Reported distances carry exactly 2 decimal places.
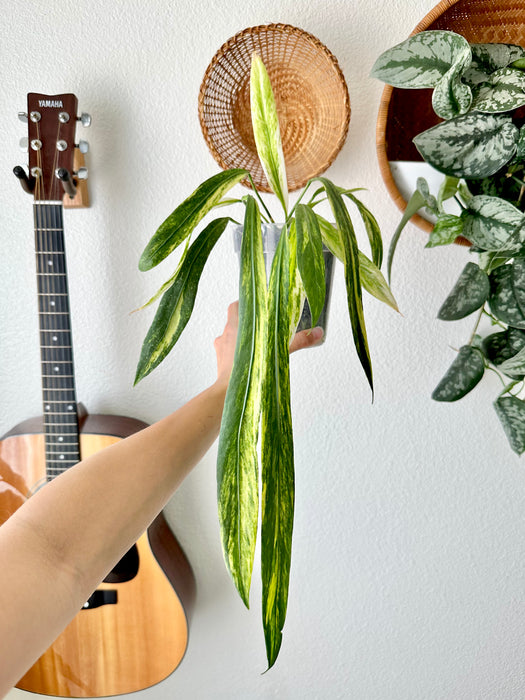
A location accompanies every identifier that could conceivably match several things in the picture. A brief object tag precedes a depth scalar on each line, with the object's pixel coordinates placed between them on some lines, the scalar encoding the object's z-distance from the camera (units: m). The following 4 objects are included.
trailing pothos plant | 0.73
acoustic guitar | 1.06
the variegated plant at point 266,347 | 0.51
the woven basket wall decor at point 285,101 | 1.05
